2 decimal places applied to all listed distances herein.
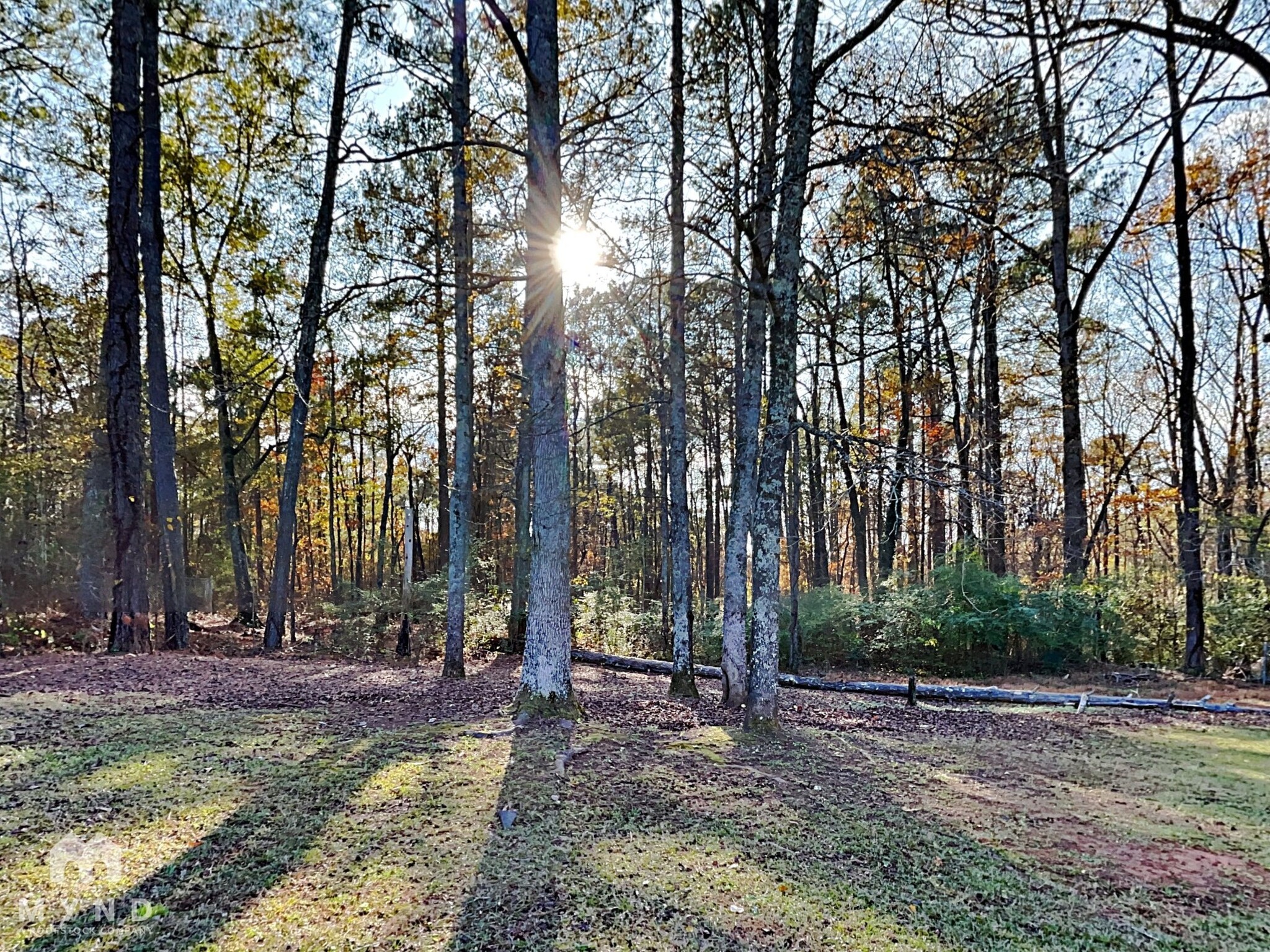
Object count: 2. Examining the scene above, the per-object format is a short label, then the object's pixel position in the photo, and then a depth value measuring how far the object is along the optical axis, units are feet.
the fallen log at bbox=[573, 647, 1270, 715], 29.07
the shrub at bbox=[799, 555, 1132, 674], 40.27
